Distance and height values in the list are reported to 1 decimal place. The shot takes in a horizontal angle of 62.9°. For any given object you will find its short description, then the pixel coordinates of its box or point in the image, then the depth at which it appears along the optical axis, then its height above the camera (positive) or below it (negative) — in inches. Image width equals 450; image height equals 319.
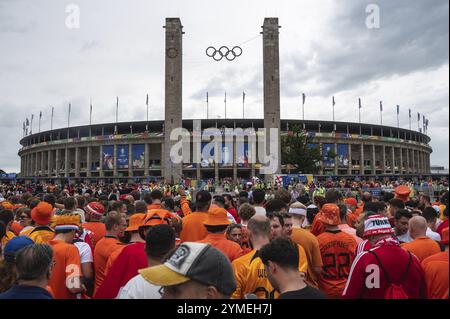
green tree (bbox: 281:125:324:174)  2319.1 +172.1
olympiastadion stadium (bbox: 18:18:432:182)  3085.6 +292.1
